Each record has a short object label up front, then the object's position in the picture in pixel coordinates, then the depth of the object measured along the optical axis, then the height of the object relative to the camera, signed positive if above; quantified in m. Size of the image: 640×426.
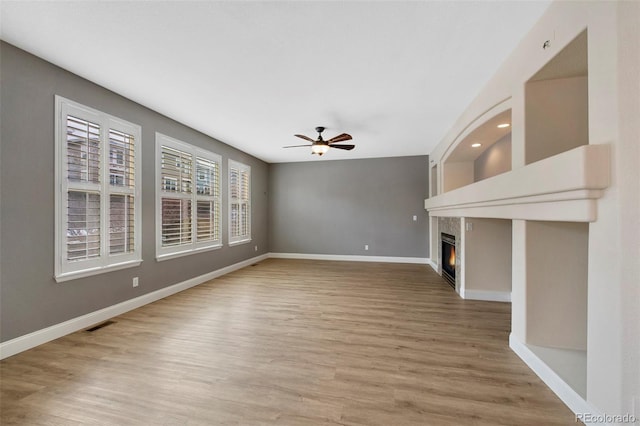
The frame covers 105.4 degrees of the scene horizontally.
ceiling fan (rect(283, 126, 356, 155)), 4.25 +1.26
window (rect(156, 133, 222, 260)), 4.04 +0.25
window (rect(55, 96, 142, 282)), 2.72 +0.26
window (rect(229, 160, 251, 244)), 5.96 +0.27
